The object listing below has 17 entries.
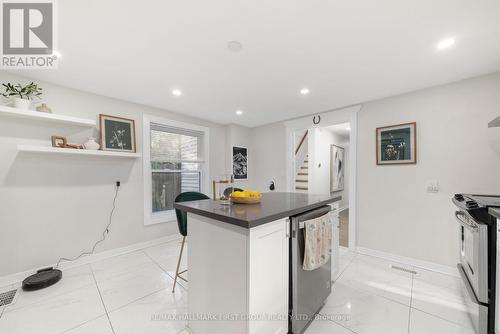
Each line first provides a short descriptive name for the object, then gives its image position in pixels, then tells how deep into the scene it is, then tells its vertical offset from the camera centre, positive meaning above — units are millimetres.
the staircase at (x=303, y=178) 4930 -337
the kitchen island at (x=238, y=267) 1126 -663
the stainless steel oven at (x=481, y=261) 1321 -699
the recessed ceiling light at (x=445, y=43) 1608 +1066
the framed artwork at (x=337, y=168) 5590 -53
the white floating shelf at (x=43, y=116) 1965 +573
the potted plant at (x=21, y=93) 2021 +820
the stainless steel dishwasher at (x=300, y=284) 1375 -905
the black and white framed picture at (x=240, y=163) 4400 +84
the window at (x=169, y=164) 3229 +55
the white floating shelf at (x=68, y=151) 2096 +190
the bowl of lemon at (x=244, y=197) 1612 -267
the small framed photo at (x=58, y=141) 2306 +319
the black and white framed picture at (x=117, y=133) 2709 +499
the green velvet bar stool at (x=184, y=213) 1867 -453
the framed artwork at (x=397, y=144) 2592 +313
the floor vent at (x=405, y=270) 2383 -1334
